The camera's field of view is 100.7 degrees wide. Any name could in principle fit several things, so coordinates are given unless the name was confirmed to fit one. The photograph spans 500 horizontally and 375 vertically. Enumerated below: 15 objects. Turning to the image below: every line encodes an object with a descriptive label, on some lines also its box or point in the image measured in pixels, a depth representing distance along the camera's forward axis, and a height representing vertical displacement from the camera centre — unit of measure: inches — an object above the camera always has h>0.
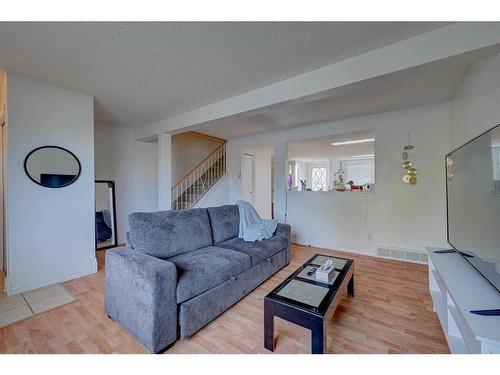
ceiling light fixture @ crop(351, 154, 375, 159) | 287.3 +43.9
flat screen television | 46.3 -4.5
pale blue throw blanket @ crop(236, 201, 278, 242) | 107.1 -20.8
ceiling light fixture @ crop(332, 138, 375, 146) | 187.2 +43.2
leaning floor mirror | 144.7 -18.6
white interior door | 206.1 +10.9
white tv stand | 35.5 -24.5
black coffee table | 47.3 -29.0
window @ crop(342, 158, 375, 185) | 301.3 +24.5
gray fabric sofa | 54.8 -27.5
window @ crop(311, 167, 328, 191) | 338.0 +16.8
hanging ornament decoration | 121.8 +9.8
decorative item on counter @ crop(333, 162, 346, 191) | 307.0 +22.2
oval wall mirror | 94.4 +10.7
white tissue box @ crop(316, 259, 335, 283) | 63.0 -26.6
